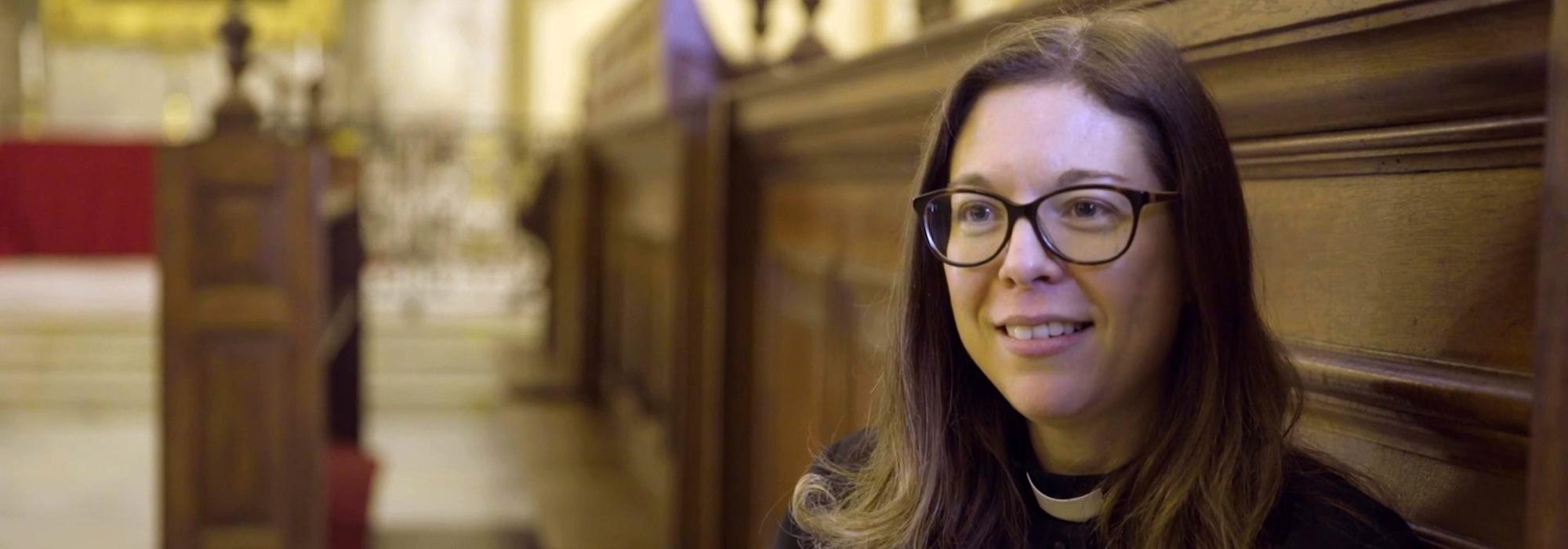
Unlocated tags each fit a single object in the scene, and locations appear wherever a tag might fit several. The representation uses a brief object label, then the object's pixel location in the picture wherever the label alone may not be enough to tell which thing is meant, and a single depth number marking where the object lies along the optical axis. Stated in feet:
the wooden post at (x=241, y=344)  11.73
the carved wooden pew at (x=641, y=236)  12.51
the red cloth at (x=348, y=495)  14.66
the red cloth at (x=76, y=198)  31.71
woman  3.30
